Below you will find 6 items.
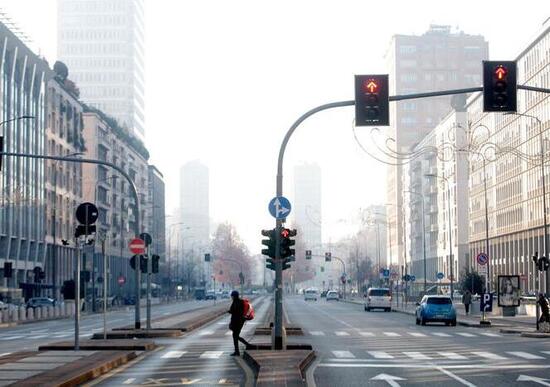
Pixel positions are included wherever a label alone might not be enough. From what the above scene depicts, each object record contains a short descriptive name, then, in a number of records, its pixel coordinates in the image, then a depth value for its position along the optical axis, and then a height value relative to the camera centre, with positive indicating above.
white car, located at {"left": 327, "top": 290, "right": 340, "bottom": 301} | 140.62 -2.01
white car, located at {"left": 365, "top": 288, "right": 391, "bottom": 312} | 82.12 -1.52
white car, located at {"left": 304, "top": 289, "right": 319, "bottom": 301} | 141.41 -1.89
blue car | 54.12 -1.53
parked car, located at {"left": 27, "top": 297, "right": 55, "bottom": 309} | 85.44 -1.46
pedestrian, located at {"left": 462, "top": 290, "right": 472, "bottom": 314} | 68.56 -1.26
